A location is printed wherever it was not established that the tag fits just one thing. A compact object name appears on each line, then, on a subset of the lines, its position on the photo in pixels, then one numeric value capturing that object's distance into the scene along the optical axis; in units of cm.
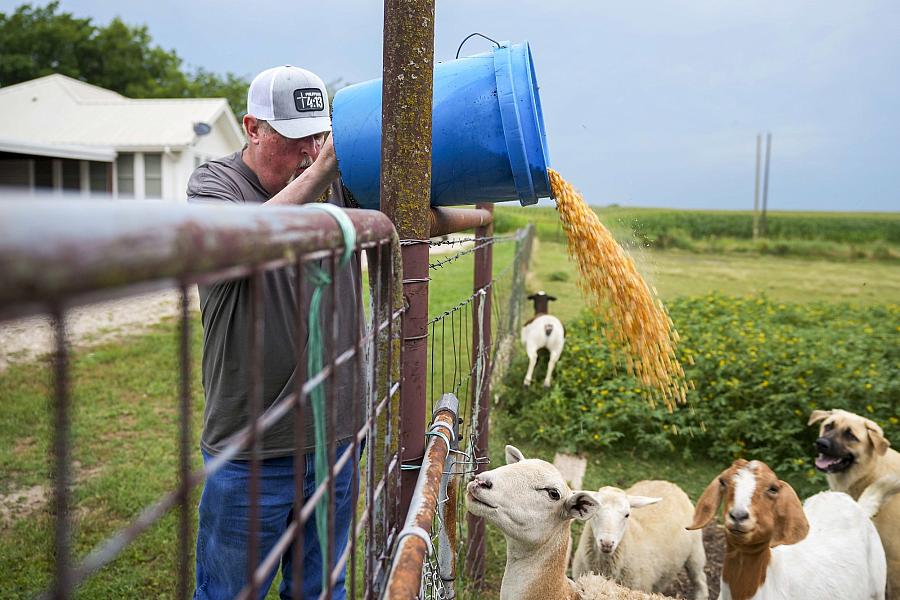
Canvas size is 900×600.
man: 212
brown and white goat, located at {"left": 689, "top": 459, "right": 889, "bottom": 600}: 309
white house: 2238
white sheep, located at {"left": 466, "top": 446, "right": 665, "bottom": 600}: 255
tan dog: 459
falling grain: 224
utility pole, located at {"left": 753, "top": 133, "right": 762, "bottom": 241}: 4569
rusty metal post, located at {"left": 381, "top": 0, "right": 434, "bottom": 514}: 156
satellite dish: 2197
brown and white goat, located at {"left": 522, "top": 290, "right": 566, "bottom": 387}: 813
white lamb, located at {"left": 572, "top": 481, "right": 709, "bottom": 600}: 352
